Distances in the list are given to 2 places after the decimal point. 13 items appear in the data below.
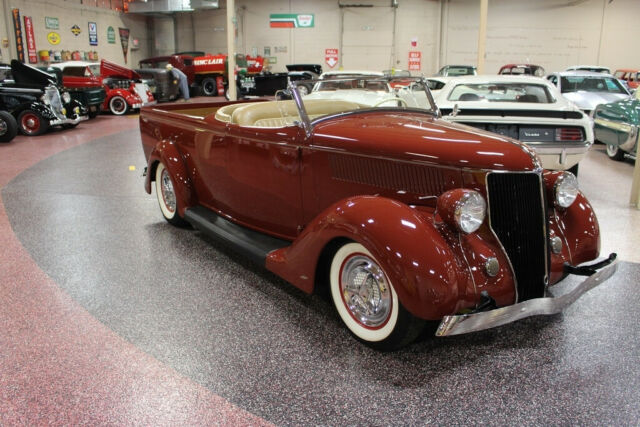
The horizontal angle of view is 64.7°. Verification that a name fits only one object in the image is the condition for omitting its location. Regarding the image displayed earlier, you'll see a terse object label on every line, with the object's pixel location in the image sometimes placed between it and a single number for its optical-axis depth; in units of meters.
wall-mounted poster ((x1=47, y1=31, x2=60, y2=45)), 16.36
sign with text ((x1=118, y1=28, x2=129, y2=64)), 20.91
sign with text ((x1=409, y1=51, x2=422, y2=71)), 21.88
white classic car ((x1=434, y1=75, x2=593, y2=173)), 5.87
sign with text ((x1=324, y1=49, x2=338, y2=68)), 22.45
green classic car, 7.33
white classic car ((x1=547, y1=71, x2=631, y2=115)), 10.76
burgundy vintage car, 2.32
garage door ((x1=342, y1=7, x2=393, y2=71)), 21.70
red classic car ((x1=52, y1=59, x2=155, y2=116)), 13.65
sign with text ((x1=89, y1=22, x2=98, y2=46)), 18.72
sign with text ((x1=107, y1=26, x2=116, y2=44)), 19.94
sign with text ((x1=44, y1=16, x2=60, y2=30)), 16.14
